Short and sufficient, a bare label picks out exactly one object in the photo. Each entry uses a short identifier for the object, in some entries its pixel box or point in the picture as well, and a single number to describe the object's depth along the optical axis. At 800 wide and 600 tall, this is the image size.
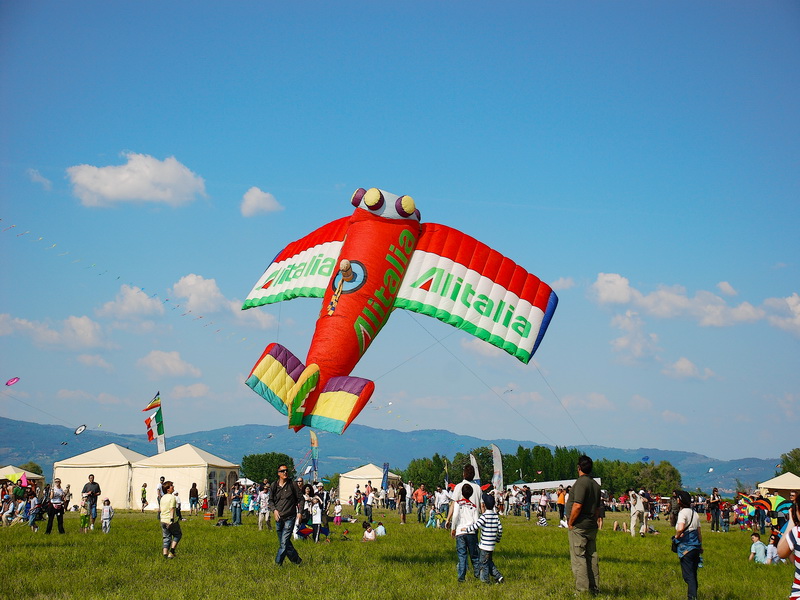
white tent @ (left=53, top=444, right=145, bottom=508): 34.59
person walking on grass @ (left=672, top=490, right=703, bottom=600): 9.39
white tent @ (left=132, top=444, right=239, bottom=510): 33.81
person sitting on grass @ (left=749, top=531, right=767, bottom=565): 15.46
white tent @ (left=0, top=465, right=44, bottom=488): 36.86
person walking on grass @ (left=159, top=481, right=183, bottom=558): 12.91
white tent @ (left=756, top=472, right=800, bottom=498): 36.28
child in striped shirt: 10.82
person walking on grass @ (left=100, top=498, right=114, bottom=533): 18.44
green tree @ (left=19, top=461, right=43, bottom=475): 114.44
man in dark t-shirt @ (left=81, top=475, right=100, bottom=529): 19.11
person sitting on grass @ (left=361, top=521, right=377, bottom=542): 18.30
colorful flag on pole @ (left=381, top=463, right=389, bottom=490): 36.91
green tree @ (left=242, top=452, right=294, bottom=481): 135.00
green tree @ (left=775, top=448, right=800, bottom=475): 112.84
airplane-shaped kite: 17.19
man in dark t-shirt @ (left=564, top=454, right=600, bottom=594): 9.53
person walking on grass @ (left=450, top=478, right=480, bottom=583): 10.96
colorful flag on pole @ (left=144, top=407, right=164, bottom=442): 36.50
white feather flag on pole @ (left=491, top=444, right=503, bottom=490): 26.25
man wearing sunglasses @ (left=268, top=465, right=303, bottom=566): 12.10
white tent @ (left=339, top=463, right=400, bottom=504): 48.09
